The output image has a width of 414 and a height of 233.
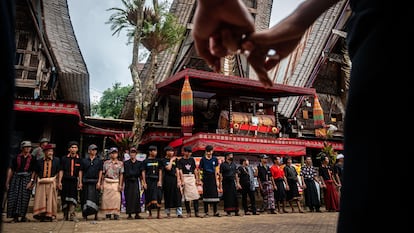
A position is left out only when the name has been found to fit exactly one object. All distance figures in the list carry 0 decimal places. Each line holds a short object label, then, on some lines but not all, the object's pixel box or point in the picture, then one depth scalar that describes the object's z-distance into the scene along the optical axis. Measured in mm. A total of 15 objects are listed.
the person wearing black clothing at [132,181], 7777
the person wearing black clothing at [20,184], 6805
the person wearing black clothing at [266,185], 9656
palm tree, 11344
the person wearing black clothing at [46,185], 6977
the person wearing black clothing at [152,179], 8039
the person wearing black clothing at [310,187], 10281
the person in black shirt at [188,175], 8492
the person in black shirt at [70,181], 7438
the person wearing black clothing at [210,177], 8475
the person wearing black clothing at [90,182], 7402
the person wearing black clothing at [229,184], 8594
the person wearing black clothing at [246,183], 9414
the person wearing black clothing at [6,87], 618
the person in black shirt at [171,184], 8070
